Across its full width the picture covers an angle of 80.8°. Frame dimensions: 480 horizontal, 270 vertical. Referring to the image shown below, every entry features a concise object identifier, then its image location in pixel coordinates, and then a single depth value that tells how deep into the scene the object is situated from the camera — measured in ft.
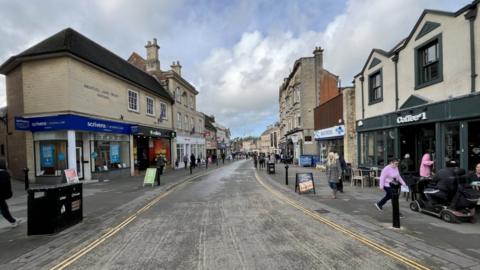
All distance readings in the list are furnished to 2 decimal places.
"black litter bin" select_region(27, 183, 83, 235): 21.52
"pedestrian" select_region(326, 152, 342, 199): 35.35
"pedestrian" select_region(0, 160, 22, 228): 23.65
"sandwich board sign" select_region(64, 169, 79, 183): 40.74
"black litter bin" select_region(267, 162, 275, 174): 74.33
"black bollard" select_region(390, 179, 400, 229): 21.45
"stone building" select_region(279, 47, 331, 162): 108.39
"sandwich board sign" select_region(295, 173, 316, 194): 38.86
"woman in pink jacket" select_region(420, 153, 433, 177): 32.73
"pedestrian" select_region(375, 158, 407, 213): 27.14
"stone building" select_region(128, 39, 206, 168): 104.73
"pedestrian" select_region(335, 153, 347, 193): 38.75
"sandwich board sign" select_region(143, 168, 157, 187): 51.16
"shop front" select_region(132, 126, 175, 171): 77.41
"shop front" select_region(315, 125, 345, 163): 68.39
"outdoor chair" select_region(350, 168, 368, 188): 45.35
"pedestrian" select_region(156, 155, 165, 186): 66.81
